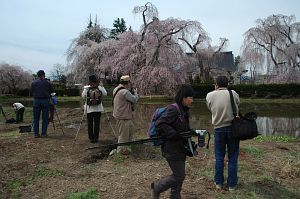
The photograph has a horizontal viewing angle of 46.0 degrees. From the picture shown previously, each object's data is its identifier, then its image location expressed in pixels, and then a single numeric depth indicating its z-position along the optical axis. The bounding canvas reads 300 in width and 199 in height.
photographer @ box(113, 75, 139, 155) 6.70
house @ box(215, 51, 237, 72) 61.06
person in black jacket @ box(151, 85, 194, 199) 3.90
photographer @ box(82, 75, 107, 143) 7.89
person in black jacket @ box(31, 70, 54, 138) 8.83
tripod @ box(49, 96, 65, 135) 10.78
